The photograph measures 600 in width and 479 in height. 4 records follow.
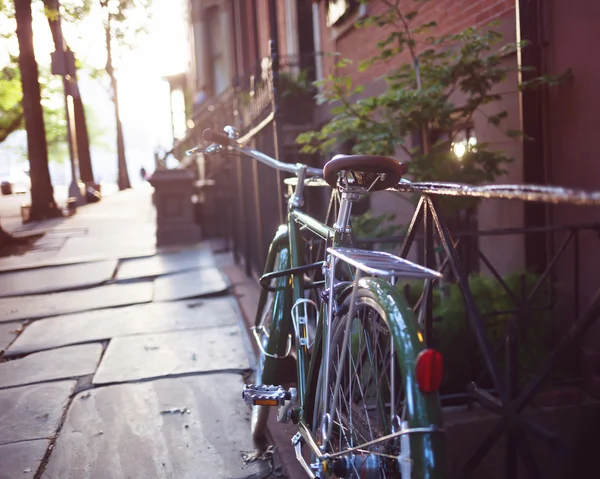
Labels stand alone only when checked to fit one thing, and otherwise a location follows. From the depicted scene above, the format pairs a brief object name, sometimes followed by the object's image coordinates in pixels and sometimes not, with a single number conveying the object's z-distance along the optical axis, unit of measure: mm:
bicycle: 1682
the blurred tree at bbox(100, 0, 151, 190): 19894
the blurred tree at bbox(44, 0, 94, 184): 10611
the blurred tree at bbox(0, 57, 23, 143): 22844
